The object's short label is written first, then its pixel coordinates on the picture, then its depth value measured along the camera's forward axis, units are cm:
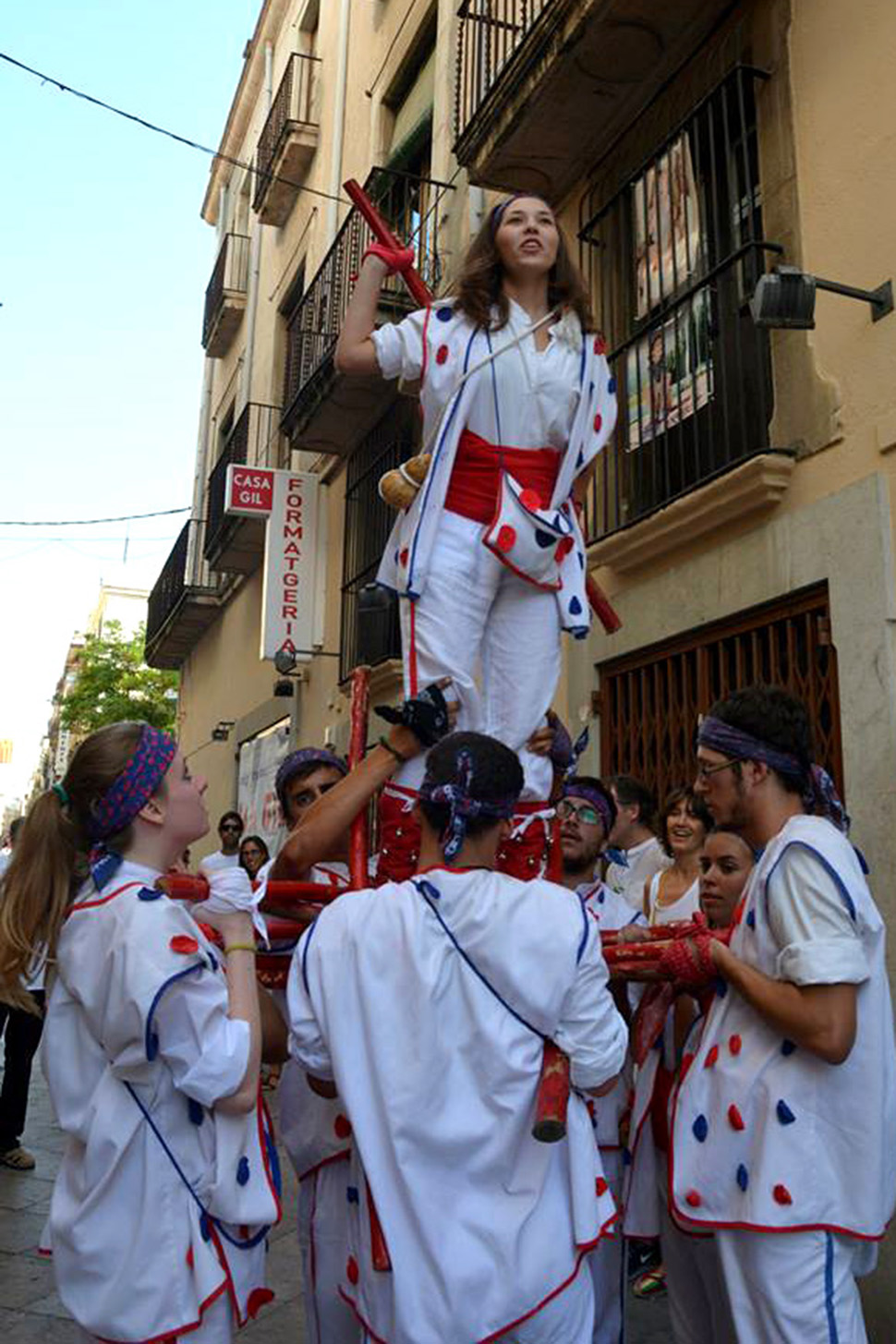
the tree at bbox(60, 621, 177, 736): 3172
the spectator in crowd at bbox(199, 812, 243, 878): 1096
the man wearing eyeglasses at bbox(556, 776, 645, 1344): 335
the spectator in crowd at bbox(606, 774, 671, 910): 528
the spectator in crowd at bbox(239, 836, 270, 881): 970
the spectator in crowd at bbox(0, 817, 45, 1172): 610
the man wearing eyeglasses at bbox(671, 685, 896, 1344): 237
